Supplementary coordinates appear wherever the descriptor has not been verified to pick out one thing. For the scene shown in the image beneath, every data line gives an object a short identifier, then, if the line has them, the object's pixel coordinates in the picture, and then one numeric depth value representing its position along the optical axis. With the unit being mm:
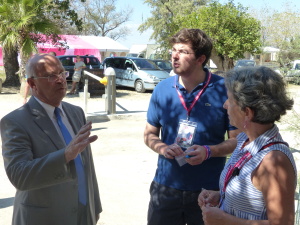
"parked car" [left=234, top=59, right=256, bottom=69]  23828
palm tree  14664
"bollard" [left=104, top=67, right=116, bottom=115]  12102
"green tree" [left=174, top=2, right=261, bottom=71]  18203
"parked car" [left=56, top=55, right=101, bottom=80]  23242
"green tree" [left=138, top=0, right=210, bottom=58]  41275
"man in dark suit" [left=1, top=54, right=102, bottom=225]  2256
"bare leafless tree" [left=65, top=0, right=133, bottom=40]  60625
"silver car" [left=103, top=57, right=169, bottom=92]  19516
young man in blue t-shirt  2881
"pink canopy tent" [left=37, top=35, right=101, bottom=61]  36706
